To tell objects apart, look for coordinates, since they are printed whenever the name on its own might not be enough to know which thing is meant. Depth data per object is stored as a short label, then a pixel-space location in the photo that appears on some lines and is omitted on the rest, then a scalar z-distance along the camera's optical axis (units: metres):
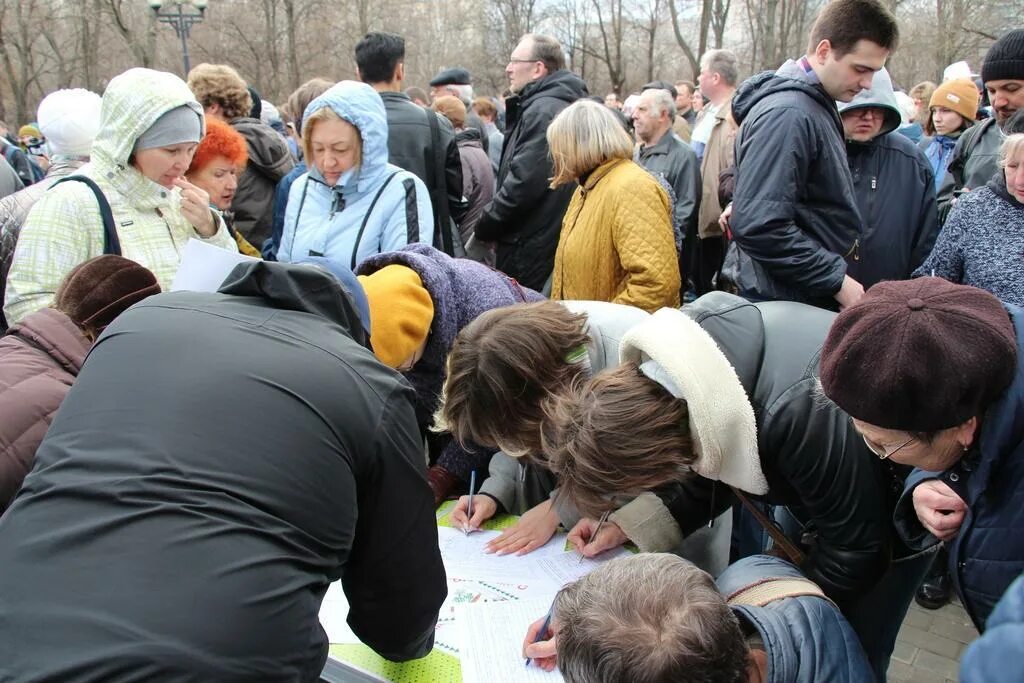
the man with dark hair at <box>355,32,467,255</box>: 3.78
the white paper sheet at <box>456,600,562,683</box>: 1.52
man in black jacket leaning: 1.00
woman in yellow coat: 2.82
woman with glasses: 1.17
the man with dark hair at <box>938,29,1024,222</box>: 3.16
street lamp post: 14.32
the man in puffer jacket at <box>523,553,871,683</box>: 1.18
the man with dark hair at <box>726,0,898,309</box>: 2.52
